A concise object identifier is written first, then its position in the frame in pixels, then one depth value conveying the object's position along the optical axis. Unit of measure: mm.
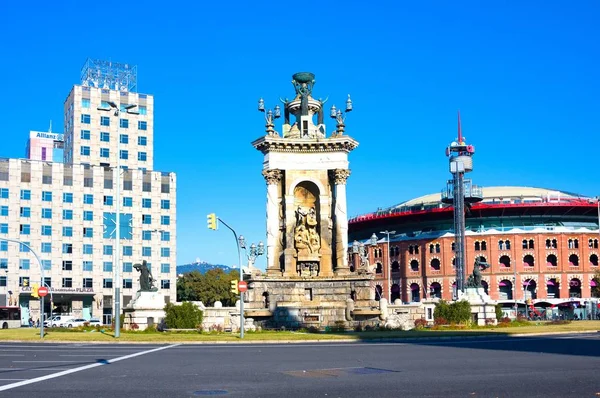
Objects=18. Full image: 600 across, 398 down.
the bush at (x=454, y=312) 49562
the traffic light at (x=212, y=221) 41594
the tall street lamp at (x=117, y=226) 41112
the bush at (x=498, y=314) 57256
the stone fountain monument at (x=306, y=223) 52438
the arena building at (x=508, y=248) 117625
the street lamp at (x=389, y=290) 124850
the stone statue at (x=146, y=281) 47312
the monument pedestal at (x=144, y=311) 46969
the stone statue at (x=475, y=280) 53522
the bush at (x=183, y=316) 44812
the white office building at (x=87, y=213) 99375
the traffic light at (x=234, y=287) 42750
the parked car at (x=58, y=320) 76331
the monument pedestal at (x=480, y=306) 51812
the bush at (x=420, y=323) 48434
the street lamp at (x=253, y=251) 56775
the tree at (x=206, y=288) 130625
